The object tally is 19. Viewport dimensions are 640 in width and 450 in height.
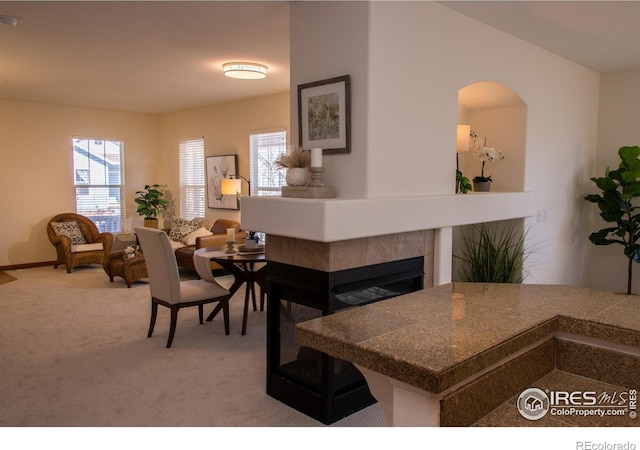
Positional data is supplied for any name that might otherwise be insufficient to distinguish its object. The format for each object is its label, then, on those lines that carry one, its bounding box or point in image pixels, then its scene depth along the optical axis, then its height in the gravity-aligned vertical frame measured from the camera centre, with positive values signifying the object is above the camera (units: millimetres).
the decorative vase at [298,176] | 2936 +70
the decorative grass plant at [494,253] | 3902 -528
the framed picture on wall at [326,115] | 2830 +441
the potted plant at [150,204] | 8289 -304
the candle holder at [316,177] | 2873 +64
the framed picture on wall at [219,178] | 7461 +144
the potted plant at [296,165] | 2939 +138
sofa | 6688 -695
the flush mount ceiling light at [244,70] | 4934 +1193
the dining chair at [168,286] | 4031 -871
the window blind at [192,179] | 8234 +135
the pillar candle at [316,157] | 2844 +178
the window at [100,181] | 8289 +91
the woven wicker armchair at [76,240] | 7375 -845
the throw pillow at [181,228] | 7551 -638
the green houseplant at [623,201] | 4535 -105
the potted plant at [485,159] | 3891 +241
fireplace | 2783 -805
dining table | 4422 -751
